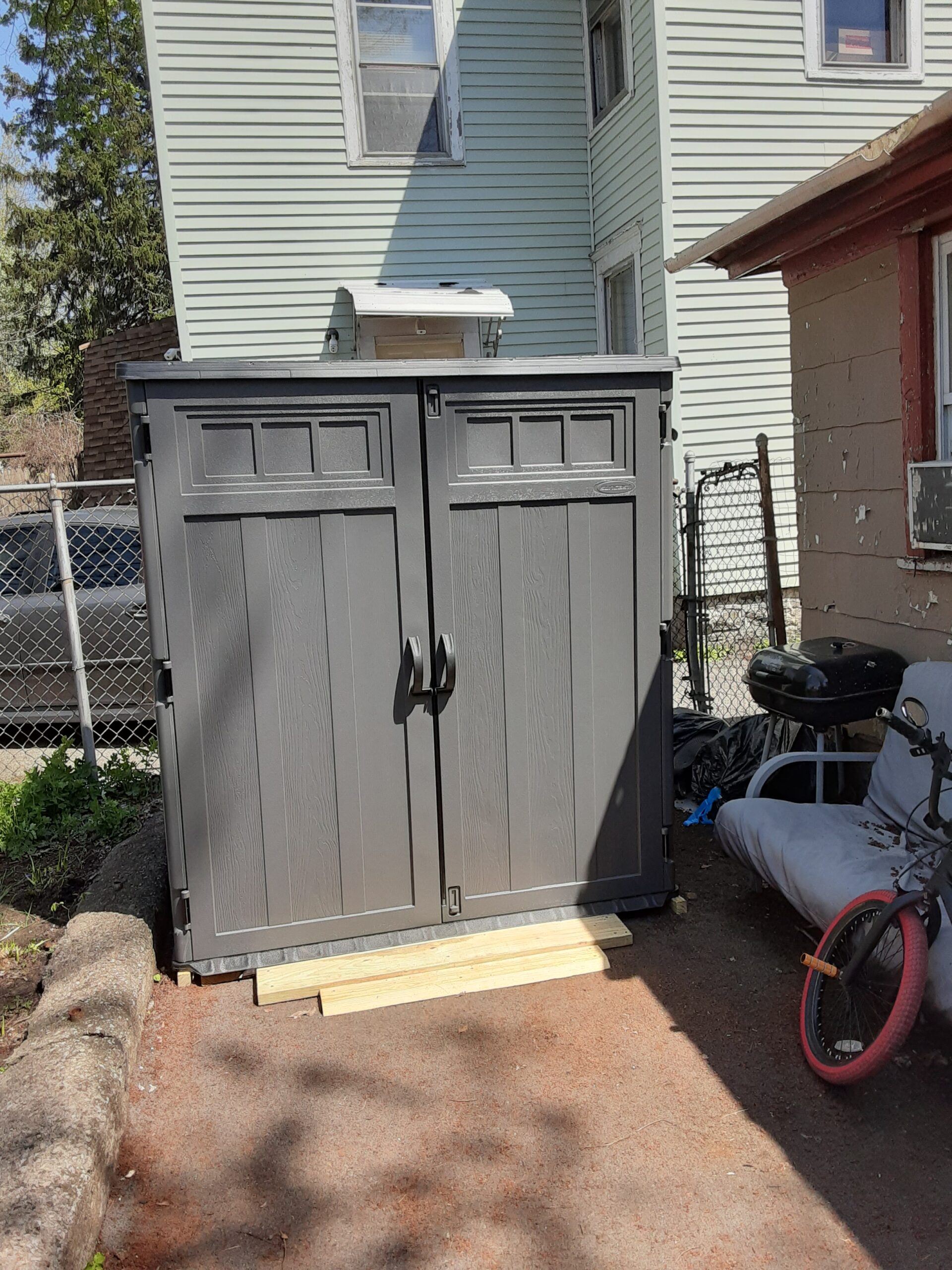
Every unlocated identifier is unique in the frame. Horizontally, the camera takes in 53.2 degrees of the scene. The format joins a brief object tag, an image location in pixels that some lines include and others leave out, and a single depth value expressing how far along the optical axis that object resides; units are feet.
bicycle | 8.57
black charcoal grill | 12.53
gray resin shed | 10.81
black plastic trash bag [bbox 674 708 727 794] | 17.17
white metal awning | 29.27
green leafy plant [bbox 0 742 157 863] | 15.72
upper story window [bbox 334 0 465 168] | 30.81
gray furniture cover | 10.47
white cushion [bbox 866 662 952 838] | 11.44
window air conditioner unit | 12.24
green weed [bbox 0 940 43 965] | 12.41
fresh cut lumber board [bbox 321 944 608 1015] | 10.96
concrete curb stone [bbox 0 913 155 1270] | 6.73
